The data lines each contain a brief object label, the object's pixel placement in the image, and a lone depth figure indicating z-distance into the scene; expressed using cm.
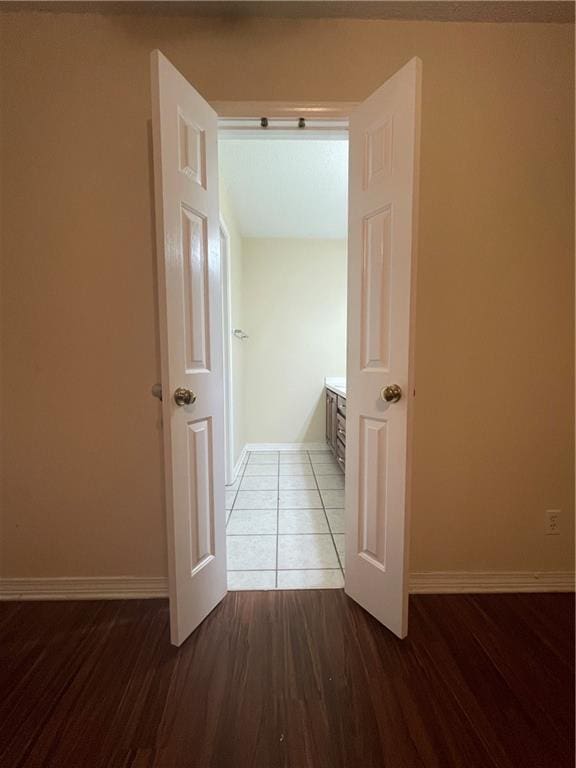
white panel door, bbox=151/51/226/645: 106
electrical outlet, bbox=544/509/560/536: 148
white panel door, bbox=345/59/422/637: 110
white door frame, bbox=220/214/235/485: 272
